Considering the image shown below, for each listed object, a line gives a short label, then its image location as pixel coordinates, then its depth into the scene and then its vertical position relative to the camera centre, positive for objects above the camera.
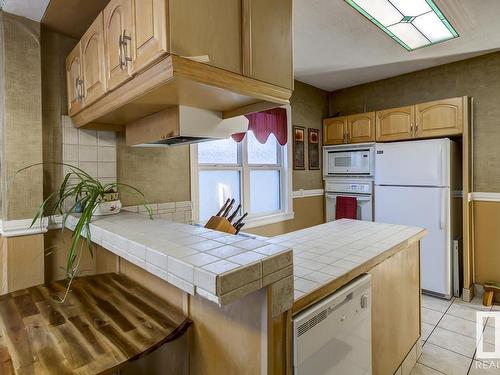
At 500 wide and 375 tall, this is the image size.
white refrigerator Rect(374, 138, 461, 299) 2.93 -0.16
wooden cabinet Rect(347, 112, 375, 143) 3.53 +0.66
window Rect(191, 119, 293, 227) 2.85 +0.04
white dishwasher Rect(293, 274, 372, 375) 0.98 -0.60
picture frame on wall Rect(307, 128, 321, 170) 3.96 +0.45
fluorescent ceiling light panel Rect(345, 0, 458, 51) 2.01 +1.23
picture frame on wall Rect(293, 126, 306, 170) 3.74 +0.43
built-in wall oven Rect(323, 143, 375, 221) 3.54 +0.05
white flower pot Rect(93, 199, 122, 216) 1.73 -0.16
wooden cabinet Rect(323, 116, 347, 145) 3.83 +0.68
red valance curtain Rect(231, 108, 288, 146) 3.13 +0.64
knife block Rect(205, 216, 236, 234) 1.66 -0.25
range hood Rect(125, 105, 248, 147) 1.43 +0.31
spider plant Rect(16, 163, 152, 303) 1.63 -0.09
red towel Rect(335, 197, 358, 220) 3.67 -0.36
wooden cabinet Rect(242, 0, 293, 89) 1.20 +0.62
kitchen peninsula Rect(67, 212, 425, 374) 0.83 -0.39
